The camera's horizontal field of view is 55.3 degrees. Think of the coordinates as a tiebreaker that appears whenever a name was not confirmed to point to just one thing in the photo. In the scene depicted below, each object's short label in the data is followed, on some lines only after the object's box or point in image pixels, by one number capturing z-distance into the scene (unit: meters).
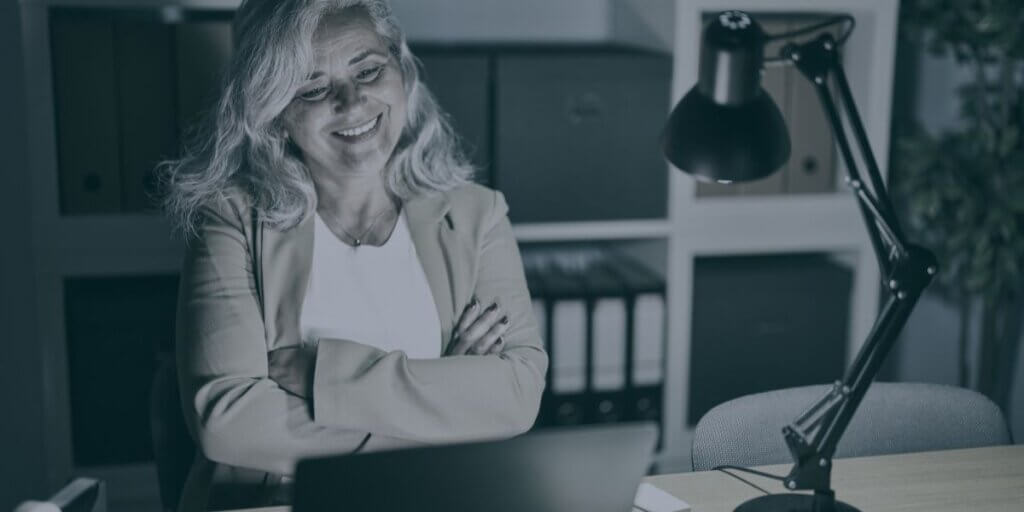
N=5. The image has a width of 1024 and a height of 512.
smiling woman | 1.44
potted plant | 2.30
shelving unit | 1.98
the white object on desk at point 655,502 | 1.25
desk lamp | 1.02
